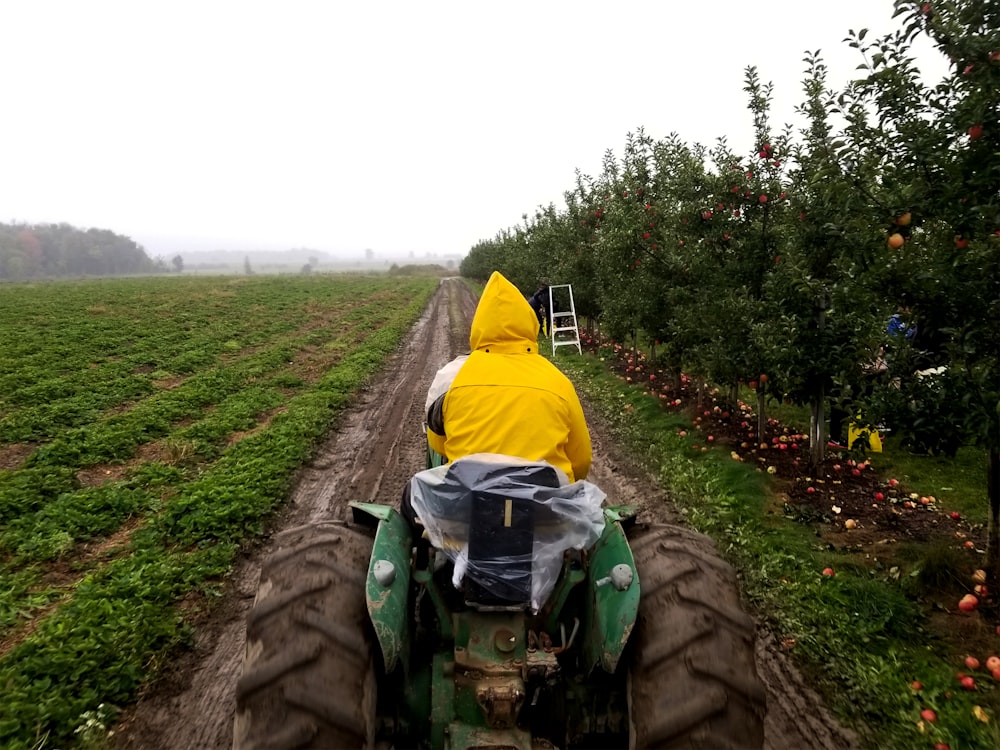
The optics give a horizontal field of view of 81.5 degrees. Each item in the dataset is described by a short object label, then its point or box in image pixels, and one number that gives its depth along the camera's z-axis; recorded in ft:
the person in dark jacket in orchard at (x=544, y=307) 52.25
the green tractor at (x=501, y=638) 7.17
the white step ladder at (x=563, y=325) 61.93
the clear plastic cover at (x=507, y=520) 7.58
